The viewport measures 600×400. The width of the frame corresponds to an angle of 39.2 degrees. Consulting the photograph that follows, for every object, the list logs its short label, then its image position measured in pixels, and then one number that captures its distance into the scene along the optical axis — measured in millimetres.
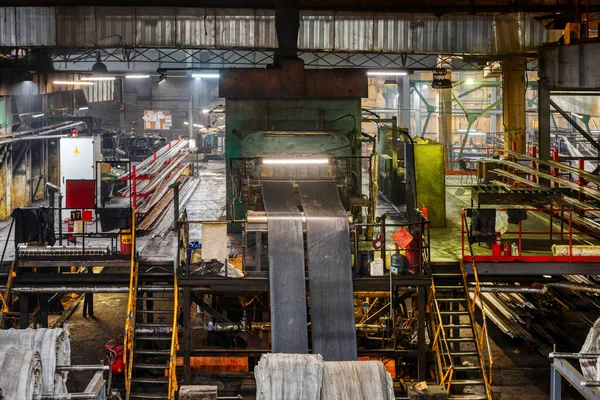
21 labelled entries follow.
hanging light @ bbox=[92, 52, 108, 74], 27766
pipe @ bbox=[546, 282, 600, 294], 17594
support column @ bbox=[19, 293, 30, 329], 18203
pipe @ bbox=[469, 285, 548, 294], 17883
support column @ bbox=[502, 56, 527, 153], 27969
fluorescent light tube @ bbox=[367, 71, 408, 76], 26434
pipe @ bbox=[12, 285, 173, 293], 18000
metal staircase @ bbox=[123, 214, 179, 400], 16016
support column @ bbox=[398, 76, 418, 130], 44094
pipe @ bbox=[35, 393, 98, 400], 9391
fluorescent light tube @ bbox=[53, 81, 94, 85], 32625
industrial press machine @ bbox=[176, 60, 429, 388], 16719
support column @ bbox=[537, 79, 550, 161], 25562
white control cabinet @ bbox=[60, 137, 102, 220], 24125
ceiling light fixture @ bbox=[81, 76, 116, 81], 30569
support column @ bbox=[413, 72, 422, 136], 49188
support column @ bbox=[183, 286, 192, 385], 16891
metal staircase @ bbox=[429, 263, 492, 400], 16109
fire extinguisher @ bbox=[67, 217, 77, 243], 19467
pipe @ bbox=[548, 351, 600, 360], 9797
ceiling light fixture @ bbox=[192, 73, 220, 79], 28422
